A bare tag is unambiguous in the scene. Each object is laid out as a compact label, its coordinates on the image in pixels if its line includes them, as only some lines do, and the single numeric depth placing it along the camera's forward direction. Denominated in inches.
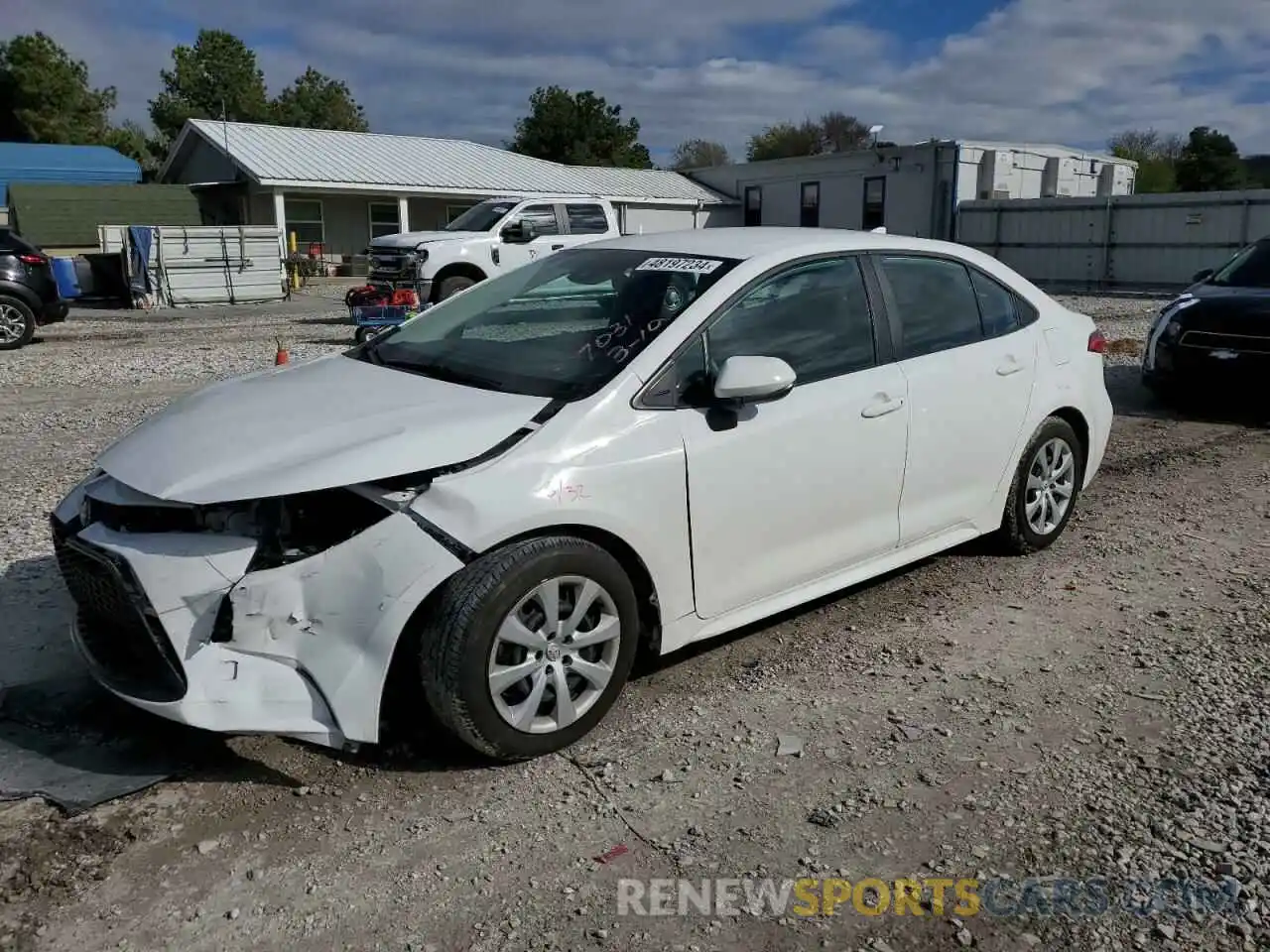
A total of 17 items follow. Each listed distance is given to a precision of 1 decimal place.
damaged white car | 121.9
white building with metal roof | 1192.8
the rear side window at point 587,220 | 708.7
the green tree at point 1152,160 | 1882.8
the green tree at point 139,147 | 2081.7
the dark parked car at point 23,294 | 560.4
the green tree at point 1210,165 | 1808.6
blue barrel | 862.5
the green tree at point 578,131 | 2199.8
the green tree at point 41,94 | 1964.8
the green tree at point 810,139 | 2618.1
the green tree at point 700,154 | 2925.2
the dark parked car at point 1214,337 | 335.6
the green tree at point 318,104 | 2699.3
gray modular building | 1222.9
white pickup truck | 652.1
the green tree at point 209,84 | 2426.2
